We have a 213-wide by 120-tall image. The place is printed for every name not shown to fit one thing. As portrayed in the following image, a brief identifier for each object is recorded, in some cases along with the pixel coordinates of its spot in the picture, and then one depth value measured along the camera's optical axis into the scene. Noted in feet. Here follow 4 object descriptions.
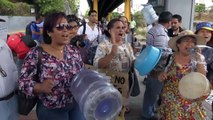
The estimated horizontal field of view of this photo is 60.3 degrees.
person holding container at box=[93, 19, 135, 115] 7.20
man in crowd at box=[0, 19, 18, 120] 4.99
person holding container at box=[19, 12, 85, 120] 4.89
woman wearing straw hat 6.34
